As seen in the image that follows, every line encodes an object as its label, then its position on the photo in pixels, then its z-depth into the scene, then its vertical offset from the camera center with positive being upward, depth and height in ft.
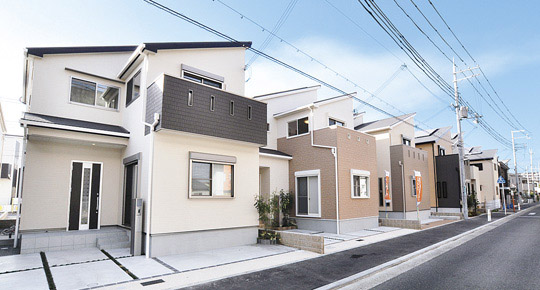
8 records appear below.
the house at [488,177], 109.70 +0.63
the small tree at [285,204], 44.27 -3.73
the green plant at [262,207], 34.60 -3.21
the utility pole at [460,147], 64.76 +7.25
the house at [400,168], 58.80 +2.44
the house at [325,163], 43.36 +2.56
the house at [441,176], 75.05 +0.73
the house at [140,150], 27.53 +3.27
